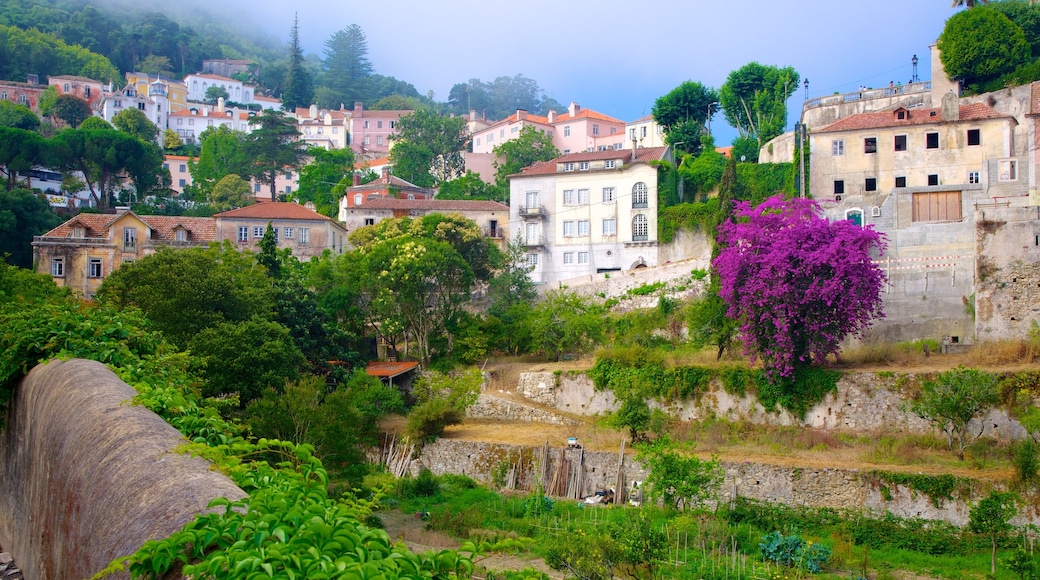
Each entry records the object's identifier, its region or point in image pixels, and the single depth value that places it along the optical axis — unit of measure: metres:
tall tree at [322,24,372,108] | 179.12
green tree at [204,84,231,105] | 140.75
